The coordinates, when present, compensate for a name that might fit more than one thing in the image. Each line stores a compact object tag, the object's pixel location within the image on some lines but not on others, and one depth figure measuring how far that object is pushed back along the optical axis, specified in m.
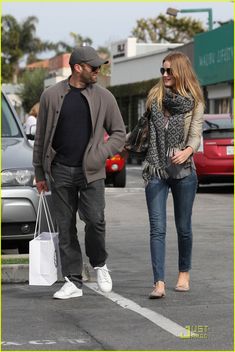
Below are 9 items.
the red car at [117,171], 22.42
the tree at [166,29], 83.88
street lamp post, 40.44
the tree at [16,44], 100.17
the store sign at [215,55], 37.31
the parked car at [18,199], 9.63
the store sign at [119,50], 61.97
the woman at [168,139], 8.09
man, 7.88
